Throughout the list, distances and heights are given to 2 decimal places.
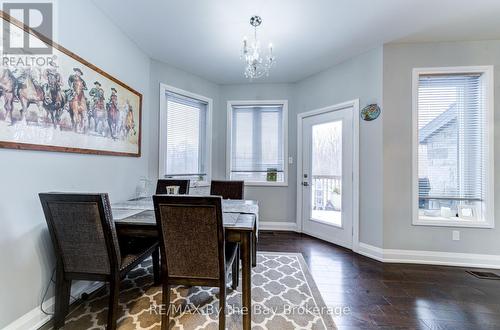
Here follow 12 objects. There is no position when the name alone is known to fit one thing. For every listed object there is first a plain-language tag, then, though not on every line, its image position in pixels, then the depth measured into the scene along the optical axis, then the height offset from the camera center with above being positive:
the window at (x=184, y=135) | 3.46 +0.54
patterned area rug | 1.69 -1.18
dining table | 1.57 -0.46
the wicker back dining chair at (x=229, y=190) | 3.10 -0.31
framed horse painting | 1.47 +0.52
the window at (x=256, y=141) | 4.23 +0.51
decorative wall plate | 2.95 +0.77
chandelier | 2.24 +1.19
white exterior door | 3.34 -0.12
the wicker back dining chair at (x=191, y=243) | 1.43 -0.51
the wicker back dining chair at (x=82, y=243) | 1.46 -0.53
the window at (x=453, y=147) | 2.74 +0.29
